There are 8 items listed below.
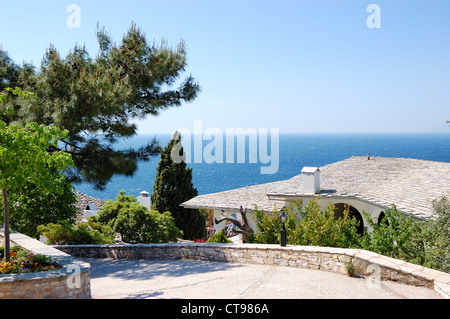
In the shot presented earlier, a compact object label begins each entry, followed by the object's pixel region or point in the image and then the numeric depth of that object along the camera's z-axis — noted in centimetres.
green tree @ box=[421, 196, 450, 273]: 706
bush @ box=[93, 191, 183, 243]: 1634
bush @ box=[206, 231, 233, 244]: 1323
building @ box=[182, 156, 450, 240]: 1303
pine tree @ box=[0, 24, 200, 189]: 1176
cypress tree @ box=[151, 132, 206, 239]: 2764
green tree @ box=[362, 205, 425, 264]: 788
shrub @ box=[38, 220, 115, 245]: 1379
